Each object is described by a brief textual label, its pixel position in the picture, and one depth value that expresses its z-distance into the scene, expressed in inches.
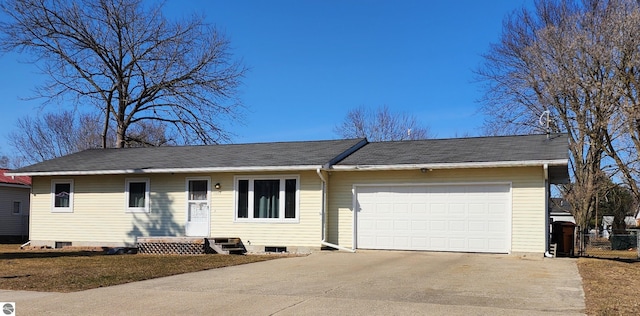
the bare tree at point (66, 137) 1785.1
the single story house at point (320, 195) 586.9
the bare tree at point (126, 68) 1144.2
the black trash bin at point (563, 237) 638.5
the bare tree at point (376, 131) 1632.6
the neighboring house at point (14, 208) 1020.5
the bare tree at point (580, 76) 970.1
